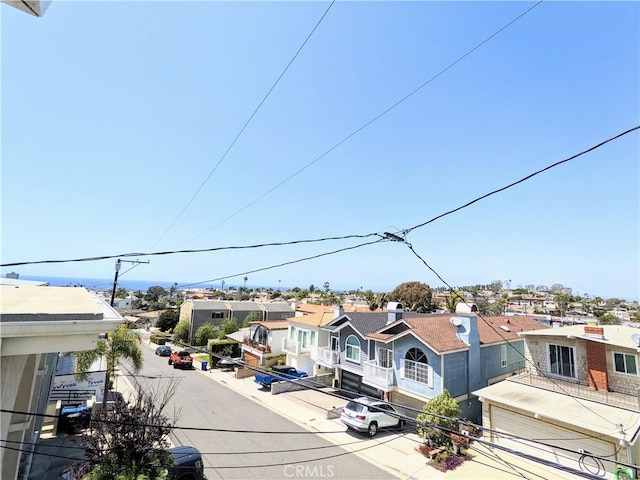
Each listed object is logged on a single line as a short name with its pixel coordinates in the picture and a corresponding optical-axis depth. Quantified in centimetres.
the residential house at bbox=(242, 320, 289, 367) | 3201
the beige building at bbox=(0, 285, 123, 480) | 355
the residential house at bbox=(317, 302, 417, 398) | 2256
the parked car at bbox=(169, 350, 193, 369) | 3250
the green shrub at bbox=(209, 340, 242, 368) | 3678
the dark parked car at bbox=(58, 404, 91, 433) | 1591
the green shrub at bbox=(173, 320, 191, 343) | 4809
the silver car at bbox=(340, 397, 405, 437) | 1673
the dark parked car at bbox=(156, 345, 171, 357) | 3978
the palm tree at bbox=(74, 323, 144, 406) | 1736
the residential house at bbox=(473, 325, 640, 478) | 1250
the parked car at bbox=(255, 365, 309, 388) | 2597
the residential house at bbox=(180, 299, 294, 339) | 4948
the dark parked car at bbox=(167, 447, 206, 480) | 1068
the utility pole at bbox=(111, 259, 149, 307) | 1940
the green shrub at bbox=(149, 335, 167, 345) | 4809
